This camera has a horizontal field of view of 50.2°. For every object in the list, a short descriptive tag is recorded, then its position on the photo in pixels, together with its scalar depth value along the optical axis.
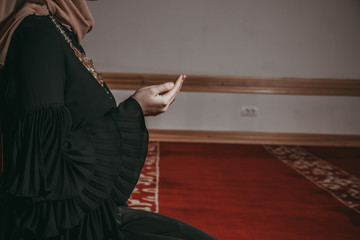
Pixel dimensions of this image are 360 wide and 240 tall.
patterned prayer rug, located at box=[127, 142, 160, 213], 2.65
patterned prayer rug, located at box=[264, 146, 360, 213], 3.07
